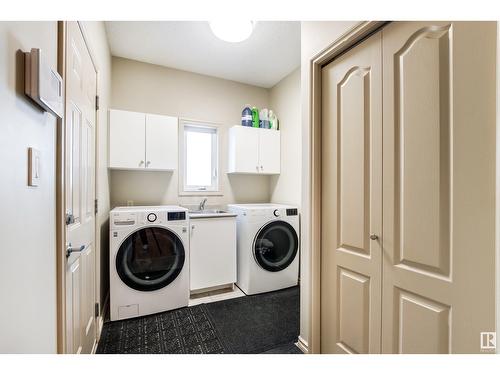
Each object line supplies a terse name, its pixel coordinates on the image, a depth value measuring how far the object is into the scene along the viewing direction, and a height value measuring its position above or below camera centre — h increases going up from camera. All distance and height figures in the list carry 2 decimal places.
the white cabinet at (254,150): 2.97 +0.50
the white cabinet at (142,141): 2.40 +0.51
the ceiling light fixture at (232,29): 1.87 +1.33
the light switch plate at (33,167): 0.68 +0.06
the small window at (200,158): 3.09 +0.41
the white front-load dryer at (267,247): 2.55 -0.70
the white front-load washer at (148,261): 2.02 -0.69
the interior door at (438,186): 0.80 +0.01
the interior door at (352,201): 1.19 -0.08
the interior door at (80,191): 1.06 -0.02
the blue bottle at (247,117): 3.08 +0.95
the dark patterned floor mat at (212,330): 1.68 -1.20
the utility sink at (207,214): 2.46 -0.31
